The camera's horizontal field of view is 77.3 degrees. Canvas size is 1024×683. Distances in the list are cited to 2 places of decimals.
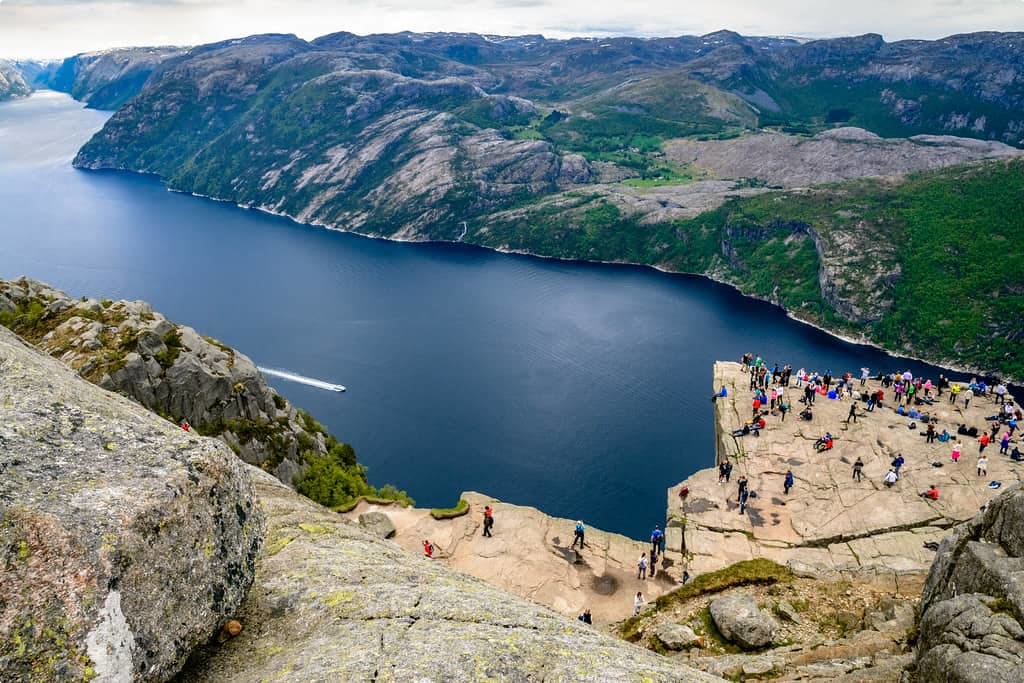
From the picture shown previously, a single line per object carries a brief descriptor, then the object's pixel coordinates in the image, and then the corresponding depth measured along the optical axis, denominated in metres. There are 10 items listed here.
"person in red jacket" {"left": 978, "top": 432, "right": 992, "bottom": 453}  52.38
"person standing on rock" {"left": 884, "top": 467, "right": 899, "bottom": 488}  48.84
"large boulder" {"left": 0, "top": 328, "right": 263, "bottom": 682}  10.23
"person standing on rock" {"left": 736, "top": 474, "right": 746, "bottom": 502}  49.31
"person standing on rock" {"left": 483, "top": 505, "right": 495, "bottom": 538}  41.84
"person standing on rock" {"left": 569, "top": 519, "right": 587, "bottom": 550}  41.30
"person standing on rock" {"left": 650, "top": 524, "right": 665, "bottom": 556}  41.66
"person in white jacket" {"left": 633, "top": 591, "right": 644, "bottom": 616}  34.28
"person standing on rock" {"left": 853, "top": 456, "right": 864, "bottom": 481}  50.69
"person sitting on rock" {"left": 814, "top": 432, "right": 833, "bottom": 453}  55.75
